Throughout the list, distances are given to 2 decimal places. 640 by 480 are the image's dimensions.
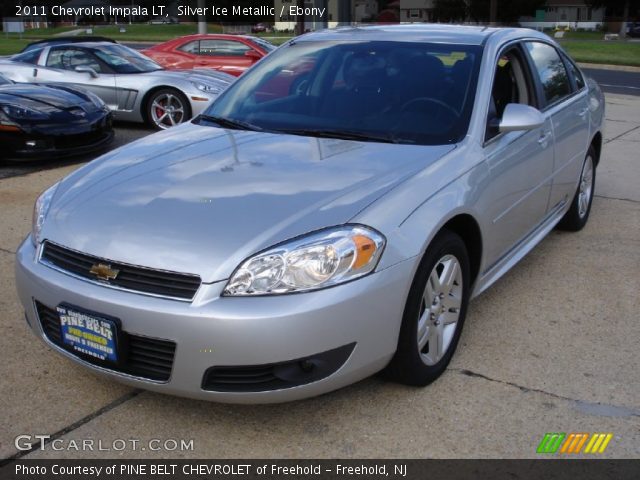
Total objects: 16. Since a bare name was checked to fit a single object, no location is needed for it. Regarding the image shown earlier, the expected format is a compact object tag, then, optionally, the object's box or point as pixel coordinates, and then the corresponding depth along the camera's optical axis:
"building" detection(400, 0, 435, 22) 67.25
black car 7.56
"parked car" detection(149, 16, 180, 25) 84.40
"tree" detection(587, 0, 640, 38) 59.16
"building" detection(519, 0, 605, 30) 68.75
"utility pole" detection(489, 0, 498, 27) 36.66
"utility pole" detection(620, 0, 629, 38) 53.01
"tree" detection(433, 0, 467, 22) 60.06
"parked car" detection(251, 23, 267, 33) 69.31
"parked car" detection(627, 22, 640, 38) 51.89
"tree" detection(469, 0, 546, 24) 56.91
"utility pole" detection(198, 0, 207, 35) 31.55
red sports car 13.72
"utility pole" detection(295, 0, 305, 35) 19.93
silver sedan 2.70
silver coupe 9.90
